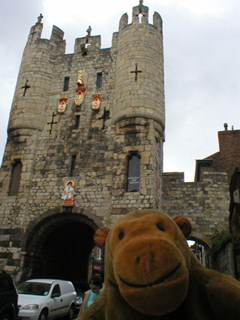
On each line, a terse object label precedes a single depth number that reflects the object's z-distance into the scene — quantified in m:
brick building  18.52
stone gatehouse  10.51
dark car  5.41
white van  6.54
